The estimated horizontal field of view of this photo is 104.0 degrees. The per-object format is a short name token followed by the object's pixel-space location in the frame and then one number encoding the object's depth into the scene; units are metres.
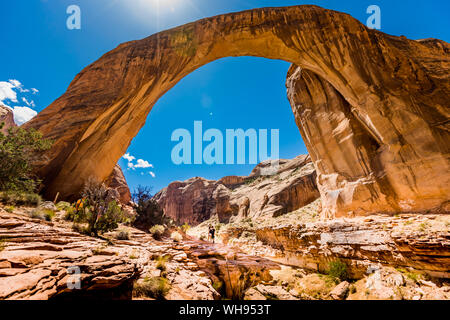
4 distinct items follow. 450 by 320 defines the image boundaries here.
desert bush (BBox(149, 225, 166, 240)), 10.65
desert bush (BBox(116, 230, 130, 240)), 7.68
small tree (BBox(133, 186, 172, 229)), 13.15
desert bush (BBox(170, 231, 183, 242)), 11.25
